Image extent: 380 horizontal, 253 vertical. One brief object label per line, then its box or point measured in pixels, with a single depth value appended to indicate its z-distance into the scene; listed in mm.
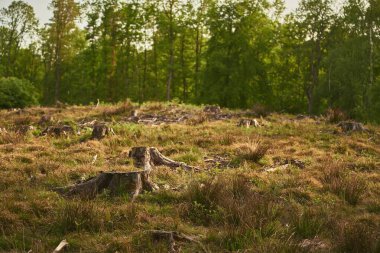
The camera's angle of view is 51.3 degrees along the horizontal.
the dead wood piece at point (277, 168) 9232
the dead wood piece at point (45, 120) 16342
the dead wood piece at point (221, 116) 18630
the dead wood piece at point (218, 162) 9805
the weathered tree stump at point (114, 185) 6914
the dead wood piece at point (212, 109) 20938
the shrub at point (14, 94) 28516
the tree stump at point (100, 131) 12445
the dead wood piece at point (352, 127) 15205
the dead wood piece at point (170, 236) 5082
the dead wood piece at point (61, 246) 4691
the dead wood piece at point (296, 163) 9879
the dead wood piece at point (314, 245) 4613
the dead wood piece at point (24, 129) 13667
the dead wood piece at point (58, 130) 13289
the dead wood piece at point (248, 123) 15703
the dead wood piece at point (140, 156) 9234
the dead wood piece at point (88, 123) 15472
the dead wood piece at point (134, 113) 18472
